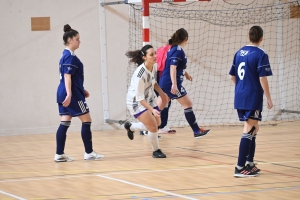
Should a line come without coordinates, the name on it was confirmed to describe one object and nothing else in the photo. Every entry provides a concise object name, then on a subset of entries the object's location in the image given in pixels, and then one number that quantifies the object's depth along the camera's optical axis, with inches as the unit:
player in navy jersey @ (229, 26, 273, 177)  424.0
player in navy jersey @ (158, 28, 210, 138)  637.1
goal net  840.0
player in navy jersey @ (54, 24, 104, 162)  511.4
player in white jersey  507.7
